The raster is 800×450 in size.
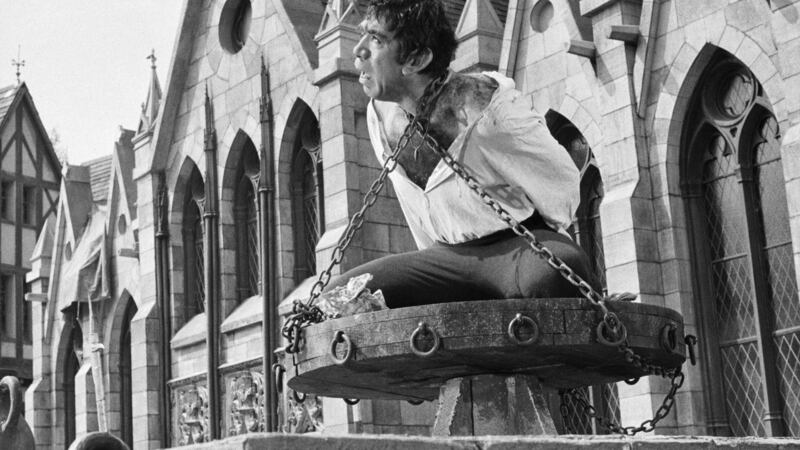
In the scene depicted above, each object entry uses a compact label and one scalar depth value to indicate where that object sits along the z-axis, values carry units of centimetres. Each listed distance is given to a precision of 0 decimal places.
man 552
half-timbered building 3912
